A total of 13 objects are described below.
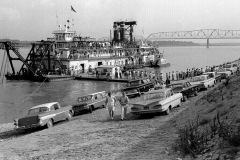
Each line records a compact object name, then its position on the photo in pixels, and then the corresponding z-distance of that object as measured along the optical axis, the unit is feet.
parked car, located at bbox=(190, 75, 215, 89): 81.20
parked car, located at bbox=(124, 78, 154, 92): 97.96
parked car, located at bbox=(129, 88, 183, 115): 50.80
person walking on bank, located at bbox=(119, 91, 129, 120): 52.70
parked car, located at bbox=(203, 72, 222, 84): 94.86
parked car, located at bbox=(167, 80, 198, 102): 69.31
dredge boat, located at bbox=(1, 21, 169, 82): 168.86
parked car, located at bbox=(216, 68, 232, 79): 105.19
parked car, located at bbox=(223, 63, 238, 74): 119.15
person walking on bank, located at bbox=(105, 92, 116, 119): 53.76
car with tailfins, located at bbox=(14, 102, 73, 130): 53.52
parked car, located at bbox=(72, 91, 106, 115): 67.67
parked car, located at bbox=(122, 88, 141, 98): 89.78
